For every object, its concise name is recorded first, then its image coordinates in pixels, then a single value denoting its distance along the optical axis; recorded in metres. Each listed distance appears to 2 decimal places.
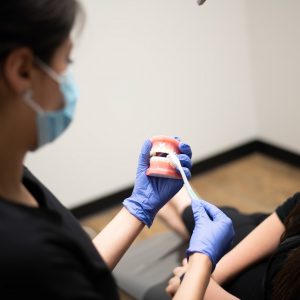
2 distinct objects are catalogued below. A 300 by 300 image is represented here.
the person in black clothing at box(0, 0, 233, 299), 0.61
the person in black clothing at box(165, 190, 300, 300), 1.21
